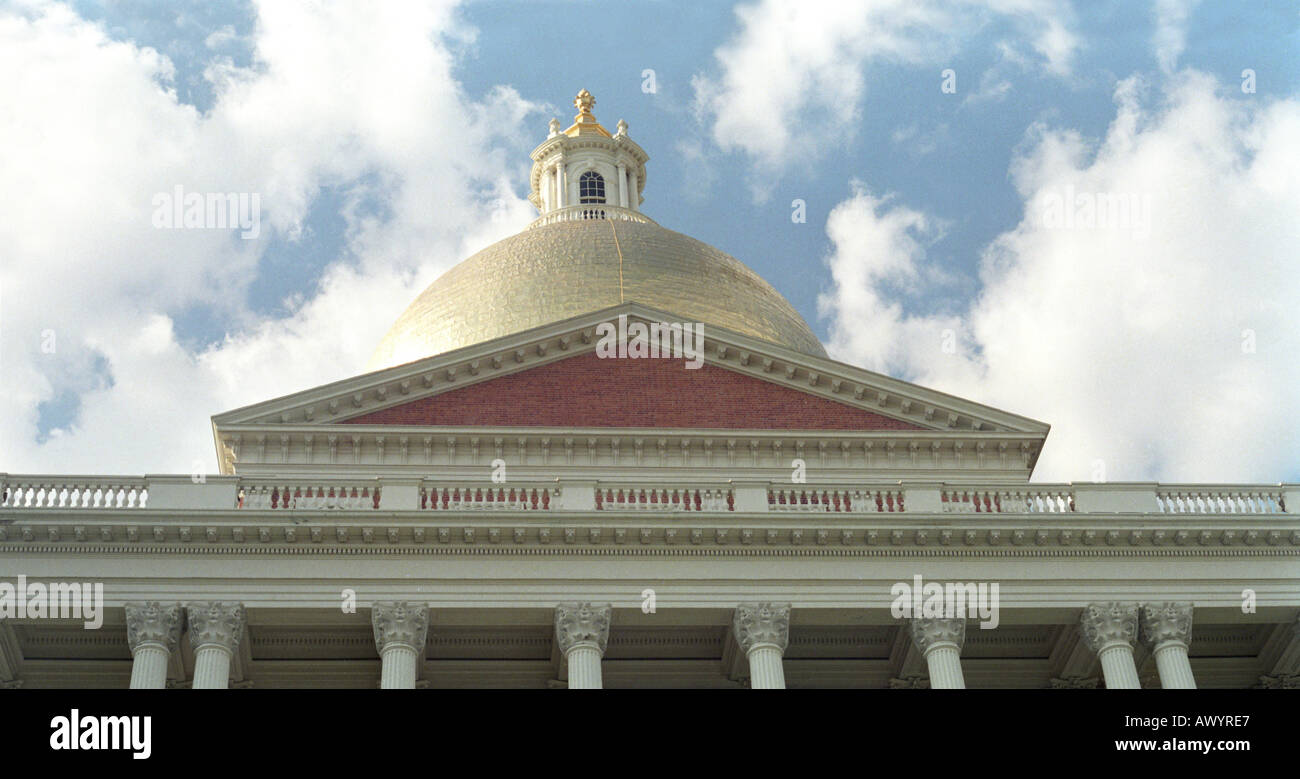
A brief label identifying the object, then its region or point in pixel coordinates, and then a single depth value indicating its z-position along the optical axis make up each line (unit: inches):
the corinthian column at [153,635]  1112.2
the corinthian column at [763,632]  1160.8
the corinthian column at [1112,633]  1175.6
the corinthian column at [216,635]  1117.7
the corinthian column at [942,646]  1155.9
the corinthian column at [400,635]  1131.3
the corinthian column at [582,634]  1146.7
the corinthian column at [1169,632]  1175.6
